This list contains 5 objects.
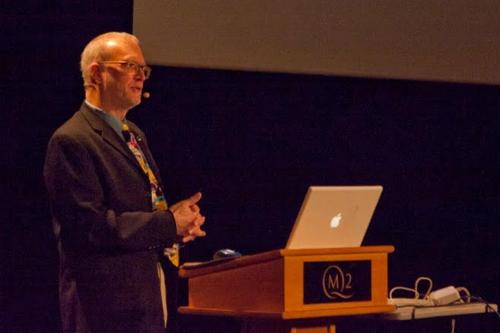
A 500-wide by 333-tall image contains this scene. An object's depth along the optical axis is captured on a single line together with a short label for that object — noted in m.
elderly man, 4.79
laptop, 4.68
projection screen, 7.48
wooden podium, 4.66
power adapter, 5.63
